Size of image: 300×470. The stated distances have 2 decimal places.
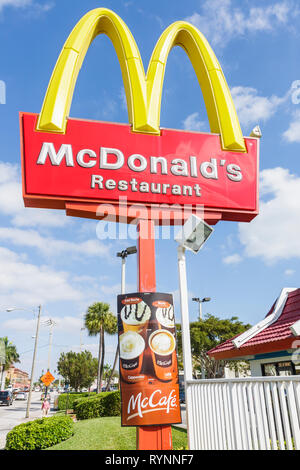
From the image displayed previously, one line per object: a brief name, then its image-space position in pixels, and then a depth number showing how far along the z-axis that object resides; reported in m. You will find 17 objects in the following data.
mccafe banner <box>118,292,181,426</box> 6.47
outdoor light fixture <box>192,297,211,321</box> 46.81
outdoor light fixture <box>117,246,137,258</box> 28.64
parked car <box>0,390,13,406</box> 41.91
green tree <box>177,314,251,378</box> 36.56
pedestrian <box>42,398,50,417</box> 28.11
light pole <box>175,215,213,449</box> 5.82
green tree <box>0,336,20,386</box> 87.06
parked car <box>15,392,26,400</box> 60.46
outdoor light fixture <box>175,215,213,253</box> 6.04
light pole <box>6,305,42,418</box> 31.14
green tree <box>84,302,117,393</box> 44.09
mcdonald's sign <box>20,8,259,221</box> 7.73
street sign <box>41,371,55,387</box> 29.33
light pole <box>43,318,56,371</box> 57.37
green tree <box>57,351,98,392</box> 50.46
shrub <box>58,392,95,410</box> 35.15
